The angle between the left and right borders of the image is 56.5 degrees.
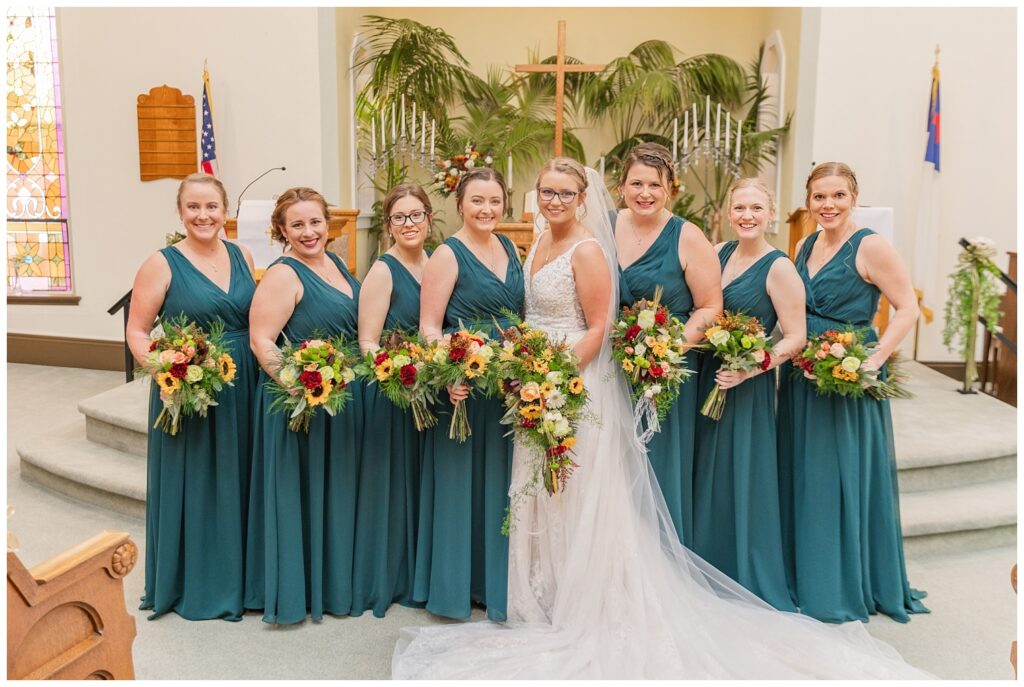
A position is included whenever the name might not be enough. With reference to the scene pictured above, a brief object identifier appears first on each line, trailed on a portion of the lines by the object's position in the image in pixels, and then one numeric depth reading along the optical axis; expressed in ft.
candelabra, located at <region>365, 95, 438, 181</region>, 29.09
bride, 12.15
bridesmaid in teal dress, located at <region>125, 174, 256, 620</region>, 13.65
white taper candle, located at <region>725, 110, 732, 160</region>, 28.14
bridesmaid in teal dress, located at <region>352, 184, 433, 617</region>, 13.74
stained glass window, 31.27
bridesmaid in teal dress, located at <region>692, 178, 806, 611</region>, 13.66
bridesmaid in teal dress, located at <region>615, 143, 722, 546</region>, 13.37
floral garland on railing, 24.14
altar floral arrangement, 28.73
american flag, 27.94
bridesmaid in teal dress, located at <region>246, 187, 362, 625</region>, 13.46
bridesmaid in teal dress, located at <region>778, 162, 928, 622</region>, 13.79
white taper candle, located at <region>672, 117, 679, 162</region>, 28.87
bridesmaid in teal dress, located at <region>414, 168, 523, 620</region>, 13.42
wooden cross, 23.63
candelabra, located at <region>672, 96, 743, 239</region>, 28.55
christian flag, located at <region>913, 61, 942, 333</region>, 26.99
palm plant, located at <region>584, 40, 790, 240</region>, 30.07
